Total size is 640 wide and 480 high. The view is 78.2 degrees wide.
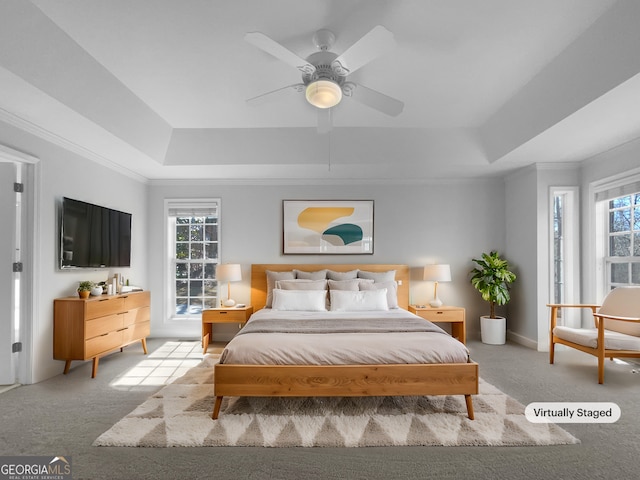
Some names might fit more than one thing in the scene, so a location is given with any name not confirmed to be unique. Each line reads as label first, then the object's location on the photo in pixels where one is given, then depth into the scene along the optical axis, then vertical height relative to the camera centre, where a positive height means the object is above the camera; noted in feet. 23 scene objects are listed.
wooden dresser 12.90 -2.83
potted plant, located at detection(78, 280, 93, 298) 13.37 -1.52
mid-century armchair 12.32 -2.98
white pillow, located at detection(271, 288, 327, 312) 15.85 -2.26
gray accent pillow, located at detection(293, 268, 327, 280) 18.42 -1.43
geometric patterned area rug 8.52 -4.26
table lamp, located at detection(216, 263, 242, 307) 18.01 -1.35
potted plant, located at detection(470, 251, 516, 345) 17.88 -2.01
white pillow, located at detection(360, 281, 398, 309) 17.00 -1.91
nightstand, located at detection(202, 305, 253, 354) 17.37 -3.17
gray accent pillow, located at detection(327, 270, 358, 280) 18.34 -1.42
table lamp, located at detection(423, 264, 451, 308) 18.21 -1.37
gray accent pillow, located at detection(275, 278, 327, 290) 17.11 -1.74
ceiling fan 8.11 +4.17
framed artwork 19.65 +0.88
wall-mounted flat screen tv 13.55 +0.32
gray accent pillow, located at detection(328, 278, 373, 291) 17.16 -1.74
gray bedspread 11.57 -2.50
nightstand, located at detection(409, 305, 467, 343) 17.61 -3.15
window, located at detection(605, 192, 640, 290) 14.78 +0.15
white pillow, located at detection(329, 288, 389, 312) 15.88 -2.29
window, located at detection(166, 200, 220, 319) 19.98 -0.89
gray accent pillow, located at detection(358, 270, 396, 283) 18.44 -1.44
